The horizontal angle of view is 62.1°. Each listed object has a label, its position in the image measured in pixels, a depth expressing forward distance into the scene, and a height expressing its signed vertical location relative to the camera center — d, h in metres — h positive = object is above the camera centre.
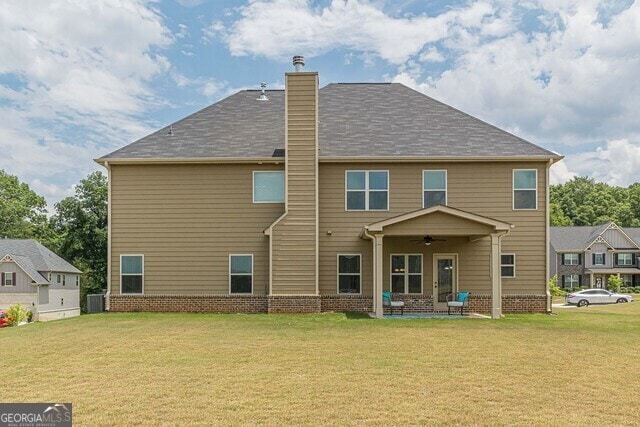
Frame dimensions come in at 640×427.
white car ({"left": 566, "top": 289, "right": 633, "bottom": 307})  32.66 -3.35
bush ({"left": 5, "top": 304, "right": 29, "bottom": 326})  17.90 -2.53
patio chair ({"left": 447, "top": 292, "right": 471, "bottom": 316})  16.22 -1.80
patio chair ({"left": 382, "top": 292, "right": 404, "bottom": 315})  15.84 -1.80
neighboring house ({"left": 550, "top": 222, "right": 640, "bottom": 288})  46.62 -1.29
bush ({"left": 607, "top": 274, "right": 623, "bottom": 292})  44.06 -3.33
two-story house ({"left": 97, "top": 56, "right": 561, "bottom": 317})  17.20 +0.92
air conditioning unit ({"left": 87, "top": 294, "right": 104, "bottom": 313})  19.00 -2.20
